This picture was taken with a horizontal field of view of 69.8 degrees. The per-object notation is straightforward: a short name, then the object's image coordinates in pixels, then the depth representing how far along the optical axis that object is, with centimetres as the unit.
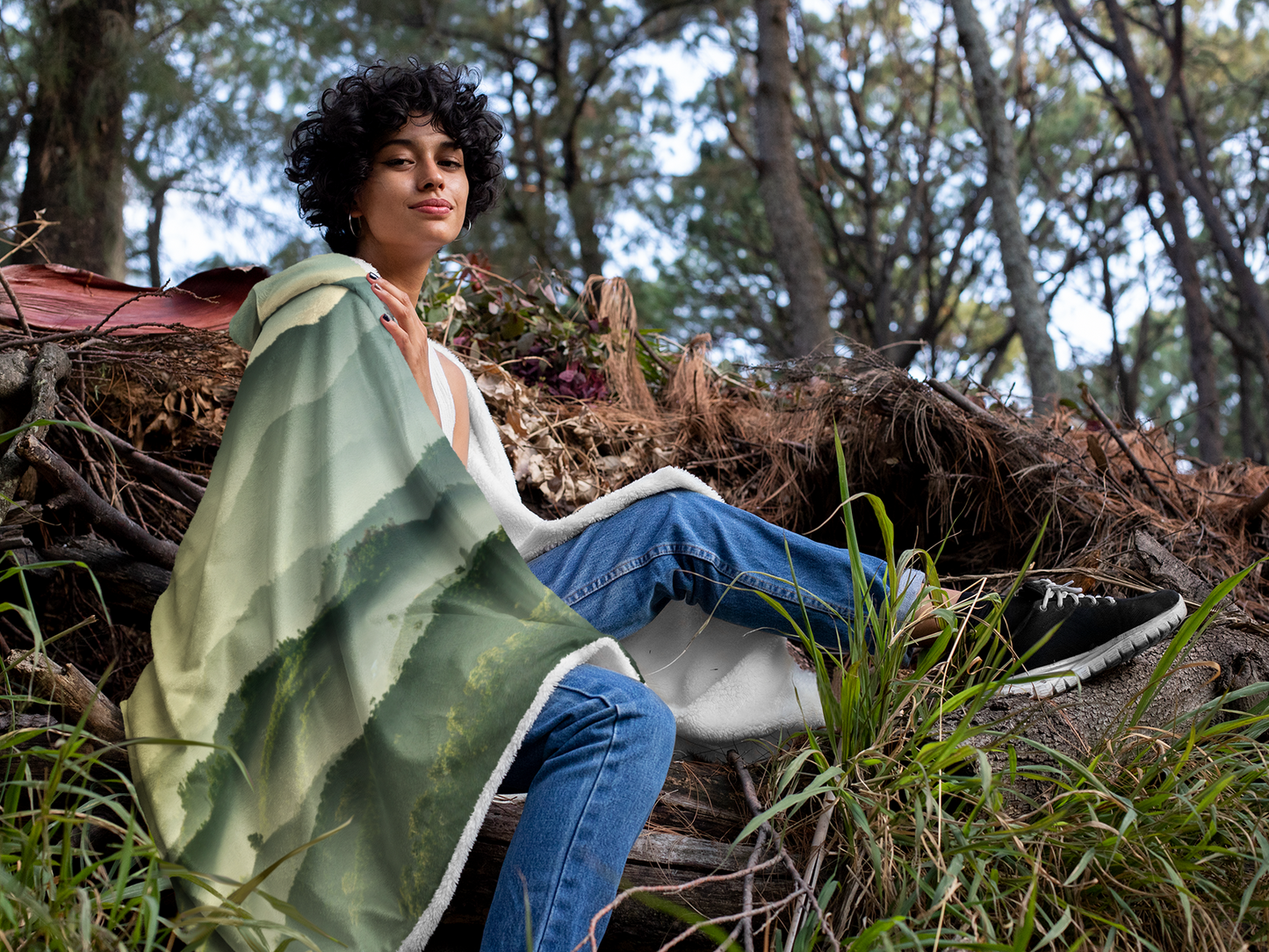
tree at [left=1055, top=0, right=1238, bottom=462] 509
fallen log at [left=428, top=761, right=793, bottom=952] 153
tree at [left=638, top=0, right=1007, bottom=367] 859
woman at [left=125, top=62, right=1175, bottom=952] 133
